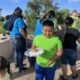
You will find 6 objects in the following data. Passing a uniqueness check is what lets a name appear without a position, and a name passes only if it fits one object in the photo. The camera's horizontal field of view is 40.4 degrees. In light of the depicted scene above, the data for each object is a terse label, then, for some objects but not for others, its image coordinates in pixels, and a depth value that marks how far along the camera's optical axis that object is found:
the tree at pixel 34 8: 4.79
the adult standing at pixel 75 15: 3.27
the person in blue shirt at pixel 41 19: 2.36
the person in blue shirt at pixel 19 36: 2.51
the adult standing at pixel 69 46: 2.28
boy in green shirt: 1.72
